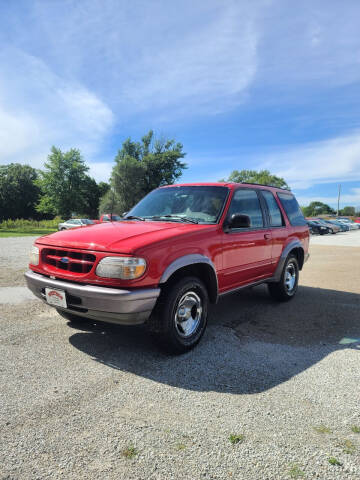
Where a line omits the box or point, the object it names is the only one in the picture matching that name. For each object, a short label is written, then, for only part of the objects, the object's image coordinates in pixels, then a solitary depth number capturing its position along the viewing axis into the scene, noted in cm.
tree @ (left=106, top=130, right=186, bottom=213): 5490
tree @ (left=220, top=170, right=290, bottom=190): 6962
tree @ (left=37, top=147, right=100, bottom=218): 5269
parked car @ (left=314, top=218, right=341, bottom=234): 3350
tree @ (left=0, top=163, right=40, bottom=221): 6362
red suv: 308
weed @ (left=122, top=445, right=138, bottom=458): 205
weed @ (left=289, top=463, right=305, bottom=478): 191
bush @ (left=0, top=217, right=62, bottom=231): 3416
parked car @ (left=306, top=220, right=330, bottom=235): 3241
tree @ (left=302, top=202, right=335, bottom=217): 10528
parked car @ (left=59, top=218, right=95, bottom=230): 3146
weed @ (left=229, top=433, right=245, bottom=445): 219
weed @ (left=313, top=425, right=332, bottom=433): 231
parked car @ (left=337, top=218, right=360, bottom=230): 4265
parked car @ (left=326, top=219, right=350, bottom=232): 3822
